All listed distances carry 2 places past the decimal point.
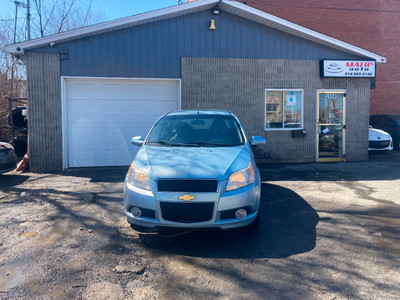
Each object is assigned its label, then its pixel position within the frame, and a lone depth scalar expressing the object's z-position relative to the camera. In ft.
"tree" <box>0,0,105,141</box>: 48.62
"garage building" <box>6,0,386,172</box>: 30.60
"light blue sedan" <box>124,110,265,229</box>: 12.98
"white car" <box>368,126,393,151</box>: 43.37
